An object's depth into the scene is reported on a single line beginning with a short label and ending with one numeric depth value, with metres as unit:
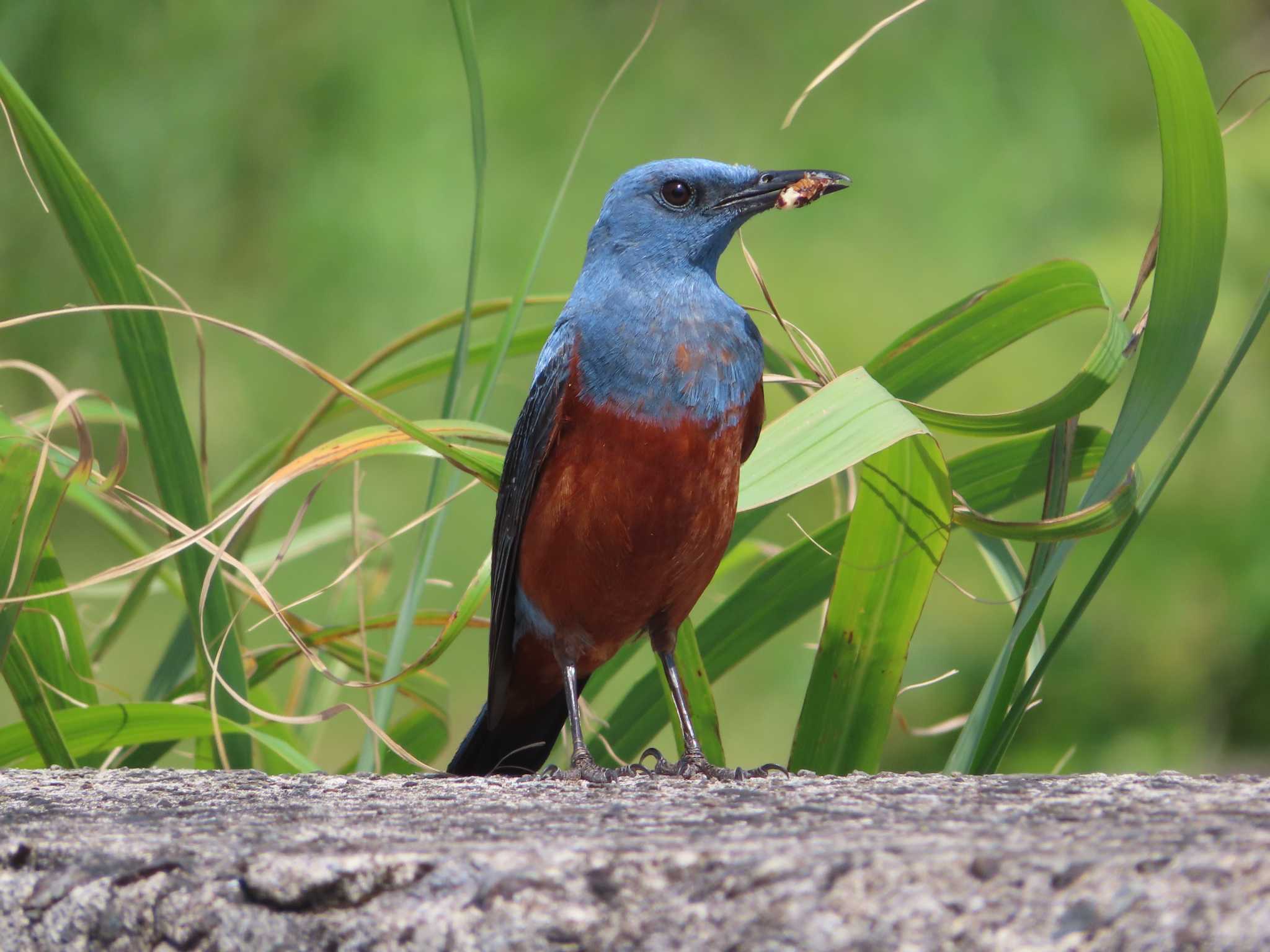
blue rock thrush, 4.76
